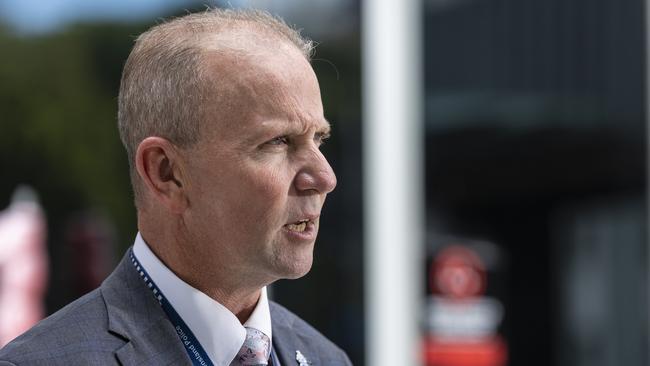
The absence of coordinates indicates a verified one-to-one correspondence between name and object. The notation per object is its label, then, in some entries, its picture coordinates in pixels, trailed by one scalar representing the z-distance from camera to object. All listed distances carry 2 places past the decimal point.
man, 2.64
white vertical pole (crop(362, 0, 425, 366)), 10.18
